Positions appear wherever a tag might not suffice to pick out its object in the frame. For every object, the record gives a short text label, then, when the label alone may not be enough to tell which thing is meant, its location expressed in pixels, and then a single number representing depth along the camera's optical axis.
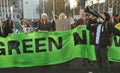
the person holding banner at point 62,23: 5.87
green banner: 5.00
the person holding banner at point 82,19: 6.03
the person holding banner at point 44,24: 5.53
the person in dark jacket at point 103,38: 4.21
